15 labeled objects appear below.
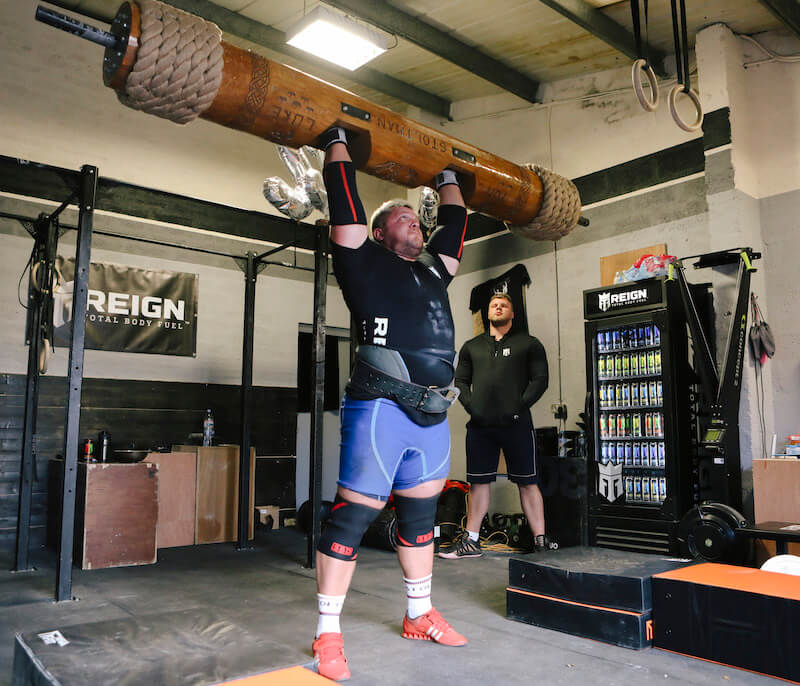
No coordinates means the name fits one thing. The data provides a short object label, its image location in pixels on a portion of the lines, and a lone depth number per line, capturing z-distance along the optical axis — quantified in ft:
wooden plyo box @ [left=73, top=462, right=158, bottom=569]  14.19
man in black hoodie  15.67
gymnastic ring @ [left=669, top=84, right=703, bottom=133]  11.02
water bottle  18.63
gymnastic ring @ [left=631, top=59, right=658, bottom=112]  10.80
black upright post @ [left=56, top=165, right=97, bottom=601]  11.23
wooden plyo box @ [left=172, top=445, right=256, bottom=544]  17.79
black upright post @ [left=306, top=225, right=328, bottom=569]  14.20
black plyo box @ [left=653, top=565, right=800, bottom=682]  7.13
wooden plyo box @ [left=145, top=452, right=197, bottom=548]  17.17
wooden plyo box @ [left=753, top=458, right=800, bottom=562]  12.24
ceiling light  15.64
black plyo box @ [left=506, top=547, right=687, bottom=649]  8.32
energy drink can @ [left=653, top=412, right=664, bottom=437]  14.79
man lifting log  7.61
